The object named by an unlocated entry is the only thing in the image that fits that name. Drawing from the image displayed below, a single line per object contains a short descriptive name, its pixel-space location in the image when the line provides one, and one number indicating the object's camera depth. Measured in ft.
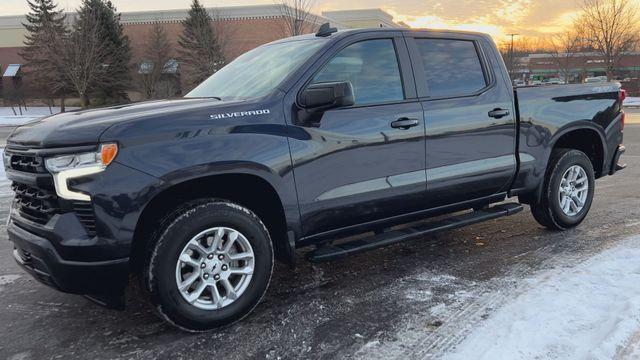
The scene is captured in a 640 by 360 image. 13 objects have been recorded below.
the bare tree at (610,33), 139.13
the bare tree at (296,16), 78.66
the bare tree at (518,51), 176.90
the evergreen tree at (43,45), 121.60
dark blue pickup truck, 10.02
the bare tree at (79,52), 114.11
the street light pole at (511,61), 168.27
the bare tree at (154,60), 138.72
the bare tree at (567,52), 164.45
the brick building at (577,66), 166.13
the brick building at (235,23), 160.56
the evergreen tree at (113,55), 134.62
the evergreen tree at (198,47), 137.18
